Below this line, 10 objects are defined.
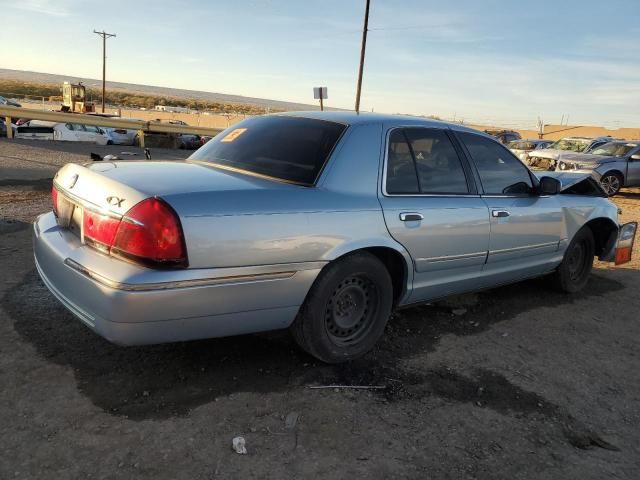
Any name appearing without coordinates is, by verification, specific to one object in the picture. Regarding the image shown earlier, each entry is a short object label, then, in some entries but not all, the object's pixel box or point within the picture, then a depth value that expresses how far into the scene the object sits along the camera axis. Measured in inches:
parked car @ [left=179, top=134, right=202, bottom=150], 927.0
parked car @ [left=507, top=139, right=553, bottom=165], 882.2
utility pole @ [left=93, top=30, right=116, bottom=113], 2138.8
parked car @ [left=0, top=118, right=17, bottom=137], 848.5
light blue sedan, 101.9
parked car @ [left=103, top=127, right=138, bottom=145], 917.8
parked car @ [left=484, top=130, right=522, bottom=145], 1232.8
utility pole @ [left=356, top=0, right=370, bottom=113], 1029.2
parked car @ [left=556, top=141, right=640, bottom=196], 561.9
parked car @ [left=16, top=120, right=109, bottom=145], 805.9
